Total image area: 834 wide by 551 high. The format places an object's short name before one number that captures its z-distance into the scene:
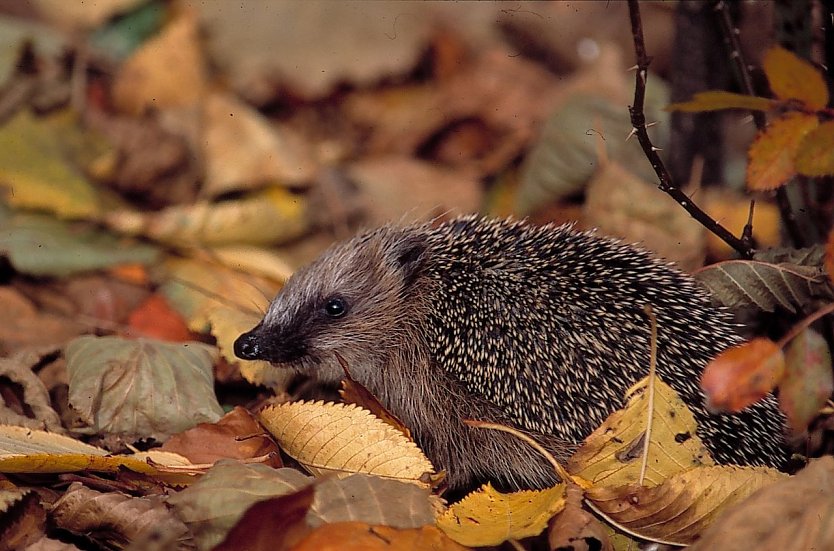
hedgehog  2.66
